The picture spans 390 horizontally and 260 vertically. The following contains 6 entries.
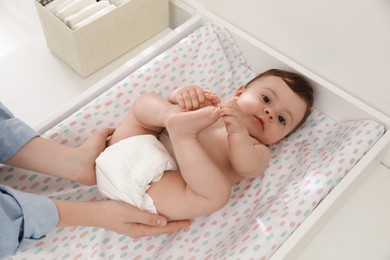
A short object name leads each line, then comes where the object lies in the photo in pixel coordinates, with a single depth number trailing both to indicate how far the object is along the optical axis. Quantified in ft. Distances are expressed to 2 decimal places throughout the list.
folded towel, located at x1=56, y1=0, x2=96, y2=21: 4.67
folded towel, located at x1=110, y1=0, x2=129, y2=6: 4.96
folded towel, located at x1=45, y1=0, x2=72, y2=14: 4.74
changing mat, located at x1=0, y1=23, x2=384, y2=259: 3.55
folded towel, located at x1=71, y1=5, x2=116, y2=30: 4.58
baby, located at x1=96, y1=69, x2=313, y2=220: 3.49
